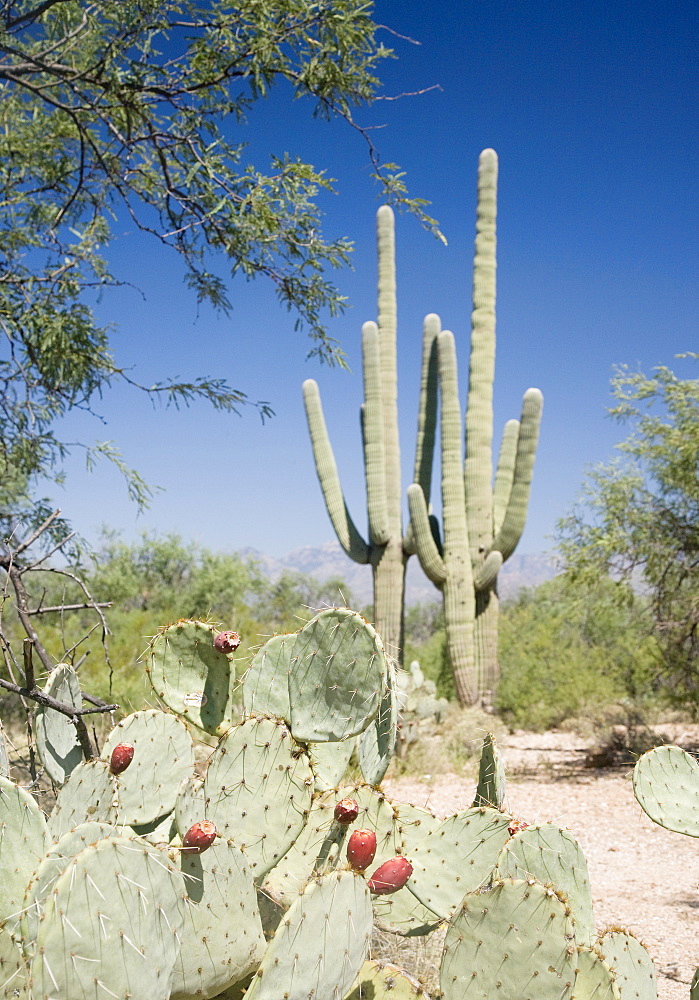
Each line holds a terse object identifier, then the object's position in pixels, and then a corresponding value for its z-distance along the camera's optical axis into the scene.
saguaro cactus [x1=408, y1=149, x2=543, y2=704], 12.04
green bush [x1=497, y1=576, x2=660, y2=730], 11.47
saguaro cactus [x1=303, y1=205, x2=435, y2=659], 12.77
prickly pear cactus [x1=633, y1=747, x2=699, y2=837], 2.65
